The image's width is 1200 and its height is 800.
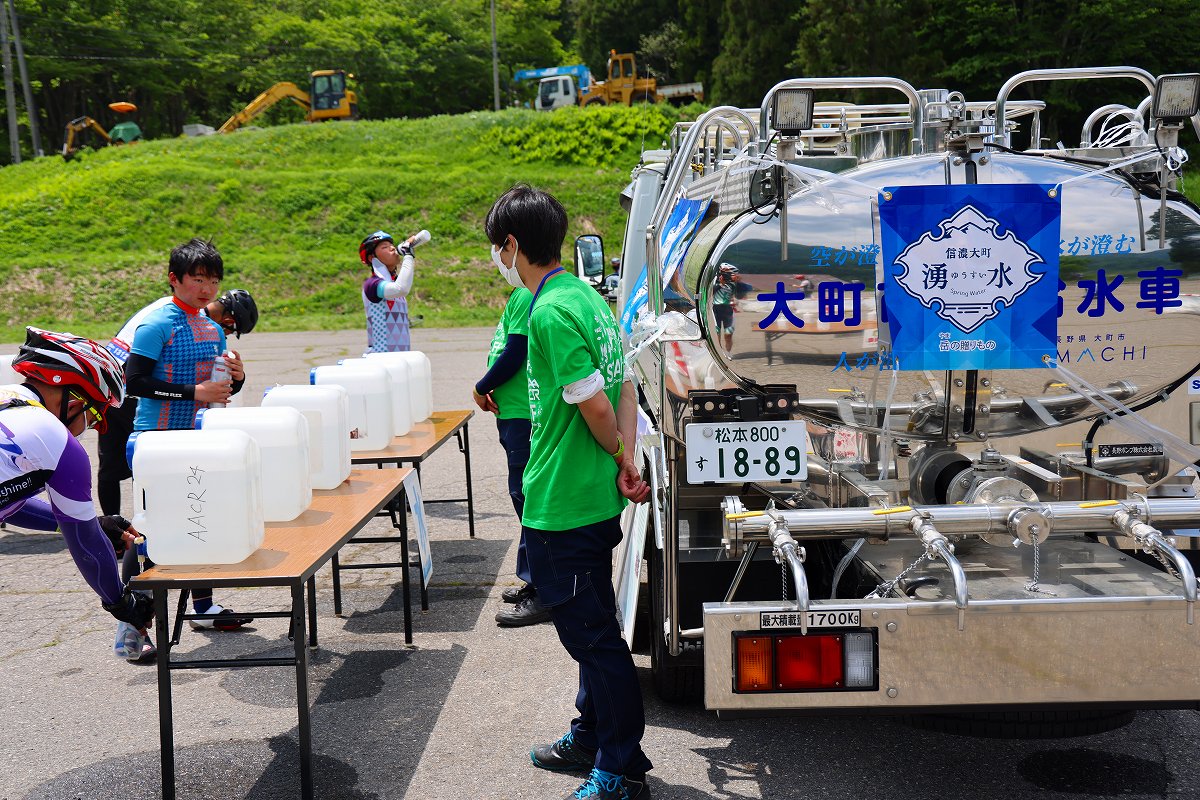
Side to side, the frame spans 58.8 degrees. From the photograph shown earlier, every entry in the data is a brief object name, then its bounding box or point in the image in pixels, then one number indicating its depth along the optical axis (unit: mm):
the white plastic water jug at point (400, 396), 5621
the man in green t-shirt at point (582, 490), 3215
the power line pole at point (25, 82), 43500
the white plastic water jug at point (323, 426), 4352
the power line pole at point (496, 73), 51531
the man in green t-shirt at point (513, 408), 4969
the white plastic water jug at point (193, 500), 3324
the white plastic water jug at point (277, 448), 3824
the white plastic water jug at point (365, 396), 5164
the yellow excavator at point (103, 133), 38625
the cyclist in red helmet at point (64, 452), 3244
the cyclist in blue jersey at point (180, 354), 4691
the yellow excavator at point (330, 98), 44062
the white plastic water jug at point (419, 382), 5980
